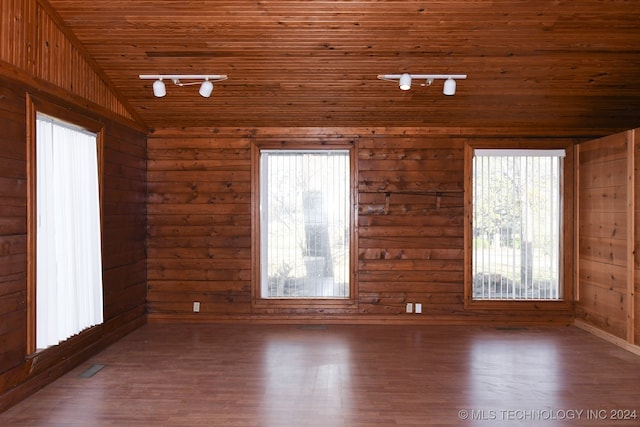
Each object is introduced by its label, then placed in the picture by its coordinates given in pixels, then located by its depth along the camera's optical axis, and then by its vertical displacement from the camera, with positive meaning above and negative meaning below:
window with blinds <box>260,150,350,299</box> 5.89 -0.14
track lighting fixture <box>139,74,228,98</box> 4.59 +1.27
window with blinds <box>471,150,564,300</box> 5.80 -0.21
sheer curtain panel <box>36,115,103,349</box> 3.71 -0.19
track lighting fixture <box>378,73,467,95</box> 4.45 +1.22
